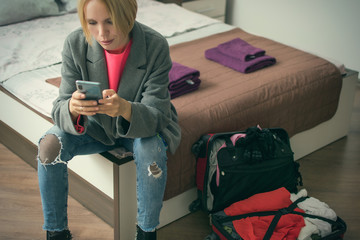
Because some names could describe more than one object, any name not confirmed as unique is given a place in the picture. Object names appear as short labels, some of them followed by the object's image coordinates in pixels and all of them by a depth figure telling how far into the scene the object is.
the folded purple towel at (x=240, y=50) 2.68
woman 1.81
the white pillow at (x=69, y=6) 3.33
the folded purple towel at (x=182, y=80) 2.36
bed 2.15
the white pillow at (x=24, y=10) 3.08
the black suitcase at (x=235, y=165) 2.15
